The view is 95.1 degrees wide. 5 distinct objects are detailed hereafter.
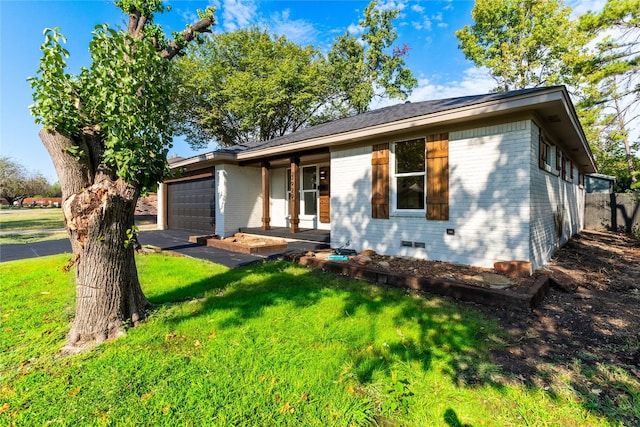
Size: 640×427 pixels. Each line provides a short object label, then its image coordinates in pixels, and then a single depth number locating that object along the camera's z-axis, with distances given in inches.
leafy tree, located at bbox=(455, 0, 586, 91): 741.9
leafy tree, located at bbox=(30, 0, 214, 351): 107.3
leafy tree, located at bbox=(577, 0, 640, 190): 455.8
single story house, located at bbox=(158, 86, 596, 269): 194.2
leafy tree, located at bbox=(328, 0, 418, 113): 828.6
